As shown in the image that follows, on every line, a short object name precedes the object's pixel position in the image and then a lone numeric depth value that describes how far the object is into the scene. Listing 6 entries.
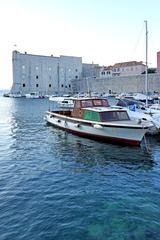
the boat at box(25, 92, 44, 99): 95.37
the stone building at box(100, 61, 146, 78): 99.81
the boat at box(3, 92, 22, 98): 100.31
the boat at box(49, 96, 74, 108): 47.74
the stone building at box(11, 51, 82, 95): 103.69
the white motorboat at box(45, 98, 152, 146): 16.61
